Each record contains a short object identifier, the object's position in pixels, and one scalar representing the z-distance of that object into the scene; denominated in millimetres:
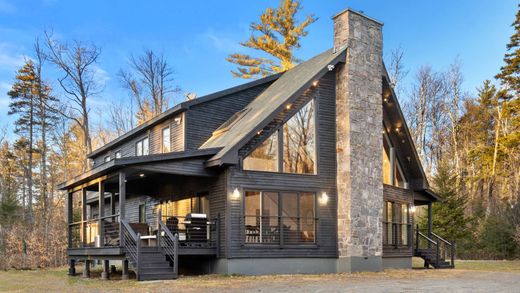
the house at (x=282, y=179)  15906
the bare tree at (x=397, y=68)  38028
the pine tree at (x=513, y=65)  34562
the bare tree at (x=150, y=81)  39500
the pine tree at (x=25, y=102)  38250
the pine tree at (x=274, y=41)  37781
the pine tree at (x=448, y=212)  28250
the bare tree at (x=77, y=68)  34312
